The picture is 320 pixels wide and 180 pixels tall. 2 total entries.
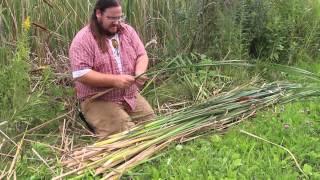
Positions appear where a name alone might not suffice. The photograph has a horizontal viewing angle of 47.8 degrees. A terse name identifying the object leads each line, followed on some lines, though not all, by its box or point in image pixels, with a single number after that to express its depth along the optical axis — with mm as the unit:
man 2715
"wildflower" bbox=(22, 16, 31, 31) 2329
